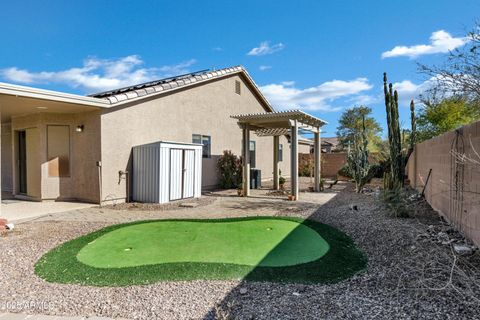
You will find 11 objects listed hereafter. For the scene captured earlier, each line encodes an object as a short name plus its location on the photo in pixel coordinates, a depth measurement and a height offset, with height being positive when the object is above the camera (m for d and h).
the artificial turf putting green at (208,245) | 5.11 -1.65
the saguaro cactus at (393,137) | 10.28 +0.71
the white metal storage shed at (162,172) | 10.98 -0.44
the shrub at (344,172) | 19.87 -0.94
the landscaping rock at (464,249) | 4.71 -1.45
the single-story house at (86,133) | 10.50 +1.09
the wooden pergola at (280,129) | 12.33 +1.43
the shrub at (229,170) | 16.27 -0.59
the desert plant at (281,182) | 17.16 -1.32
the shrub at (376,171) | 16.39 -0.73
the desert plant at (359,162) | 14.43 -0.21
